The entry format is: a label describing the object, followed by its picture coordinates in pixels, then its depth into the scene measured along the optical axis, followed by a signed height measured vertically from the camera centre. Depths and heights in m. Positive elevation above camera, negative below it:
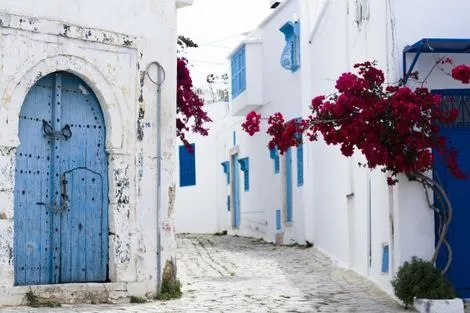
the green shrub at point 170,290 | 10.12 -0.96
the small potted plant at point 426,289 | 8.65 -0.86
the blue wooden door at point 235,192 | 23.34 +0.61
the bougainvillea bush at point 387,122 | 8.72 +0.97
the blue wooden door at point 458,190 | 9.44 +0.23
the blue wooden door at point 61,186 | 9.33 +0.35
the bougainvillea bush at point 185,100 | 12.62 +1.77
